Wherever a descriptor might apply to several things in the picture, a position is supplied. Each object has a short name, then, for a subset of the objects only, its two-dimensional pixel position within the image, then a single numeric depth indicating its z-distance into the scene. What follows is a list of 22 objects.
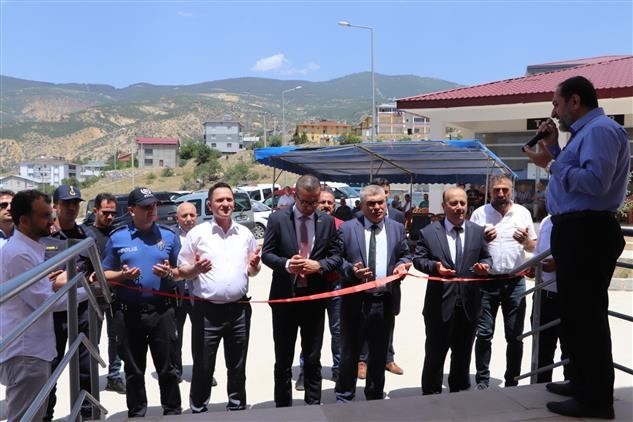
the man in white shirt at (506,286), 4.91
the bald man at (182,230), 5.64
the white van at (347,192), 24.24
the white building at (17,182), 107.09
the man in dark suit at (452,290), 4.50
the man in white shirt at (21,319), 3.16
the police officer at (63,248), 4.12
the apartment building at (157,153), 124.19
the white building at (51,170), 122.35
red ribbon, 4.27
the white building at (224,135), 151.12
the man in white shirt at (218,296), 4.27
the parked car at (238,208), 17.06
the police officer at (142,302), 4.20
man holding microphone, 3.00
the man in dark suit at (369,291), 4.40
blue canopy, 9.46
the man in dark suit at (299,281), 4.38
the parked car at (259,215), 18.89
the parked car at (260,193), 24.23
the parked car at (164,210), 15.45
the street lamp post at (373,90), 28.48
